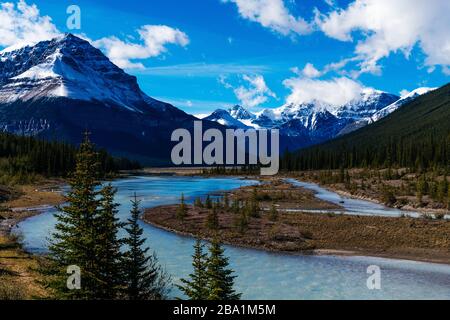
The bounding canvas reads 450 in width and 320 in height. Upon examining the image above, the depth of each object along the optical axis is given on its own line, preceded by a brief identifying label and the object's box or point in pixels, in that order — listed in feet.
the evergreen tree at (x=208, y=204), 231.91
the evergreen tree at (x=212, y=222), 175.11
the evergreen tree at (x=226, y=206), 226.42
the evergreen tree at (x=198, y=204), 238.39
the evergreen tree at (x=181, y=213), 197.67
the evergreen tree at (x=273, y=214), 195.31
